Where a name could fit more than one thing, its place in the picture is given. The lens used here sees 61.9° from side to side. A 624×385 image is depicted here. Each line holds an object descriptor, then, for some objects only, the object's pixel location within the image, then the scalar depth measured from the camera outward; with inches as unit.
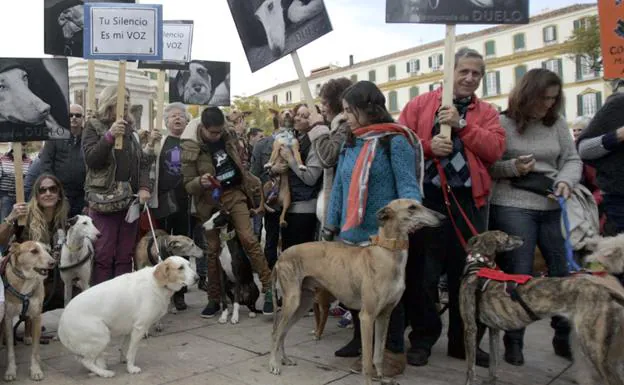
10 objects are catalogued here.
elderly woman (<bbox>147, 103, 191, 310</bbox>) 255.4
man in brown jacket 225.8
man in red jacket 160.9
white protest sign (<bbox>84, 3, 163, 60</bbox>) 211.2
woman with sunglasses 193.2
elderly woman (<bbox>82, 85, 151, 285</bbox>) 210.4
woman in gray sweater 162.6
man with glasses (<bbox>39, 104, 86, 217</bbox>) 240.7
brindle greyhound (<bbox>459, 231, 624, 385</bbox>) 119.4
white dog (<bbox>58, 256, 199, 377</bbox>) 156.7
